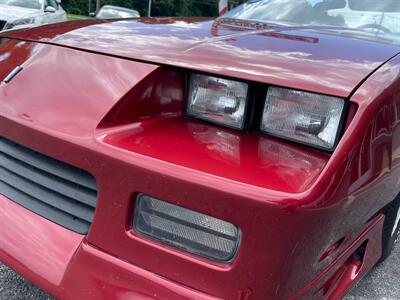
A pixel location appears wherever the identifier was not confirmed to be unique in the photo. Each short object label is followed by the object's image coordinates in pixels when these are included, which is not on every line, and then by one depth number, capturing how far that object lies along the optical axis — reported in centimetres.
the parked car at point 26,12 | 726
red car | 118
